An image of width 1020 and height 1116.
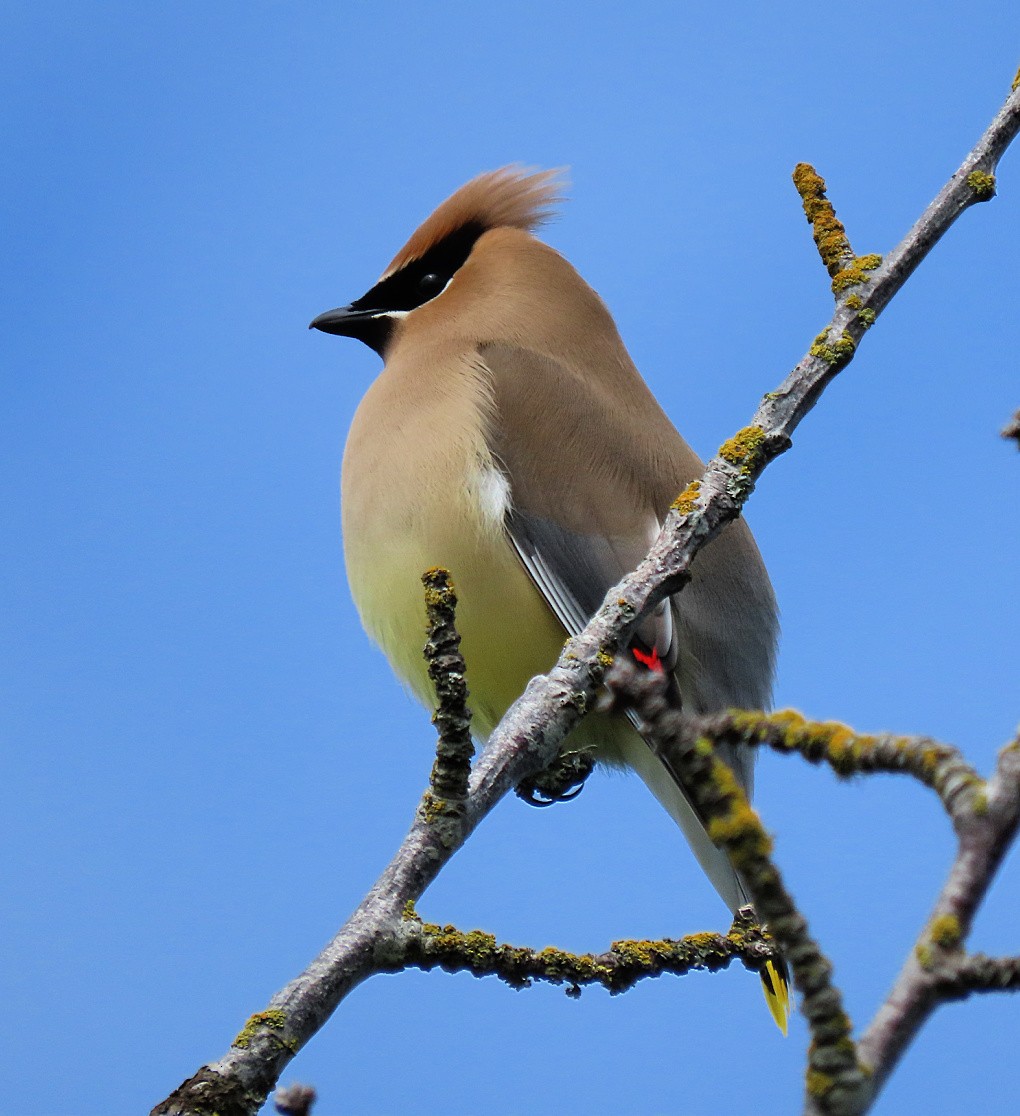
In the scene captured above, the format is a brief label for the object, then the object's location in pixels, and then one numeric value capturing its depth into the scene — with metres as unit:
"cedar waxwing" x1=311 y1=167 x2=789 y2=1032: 7.75
